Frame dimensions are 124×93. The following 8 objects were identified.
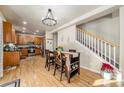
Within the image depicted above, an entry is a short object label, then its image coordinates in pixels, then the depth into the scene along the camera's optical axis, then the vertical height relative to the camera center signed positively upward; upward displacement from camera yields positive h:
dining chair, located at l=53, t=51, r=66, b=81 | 2.16 -0.46
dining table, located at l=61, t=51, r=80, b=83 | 2.00 -0.59
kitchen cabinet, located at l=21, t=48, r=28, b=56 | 6.05 -0.55
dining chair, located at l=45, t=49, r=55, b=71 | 2.98 -0.56
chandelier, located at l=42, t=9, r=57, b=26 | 2.44 +0.89
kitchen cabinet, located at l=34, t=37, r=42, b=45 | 6.98 +0.52
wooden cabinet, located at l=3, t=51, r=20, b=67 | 3.09 -0.60
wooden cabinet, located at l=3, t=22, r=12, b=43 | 2.85 +0.57
